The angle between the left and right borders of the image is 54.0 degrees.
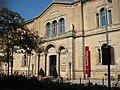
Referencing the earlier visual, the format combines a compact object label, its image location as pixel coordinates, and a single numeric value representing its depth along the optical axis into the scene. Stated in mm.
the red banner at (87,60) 19948
